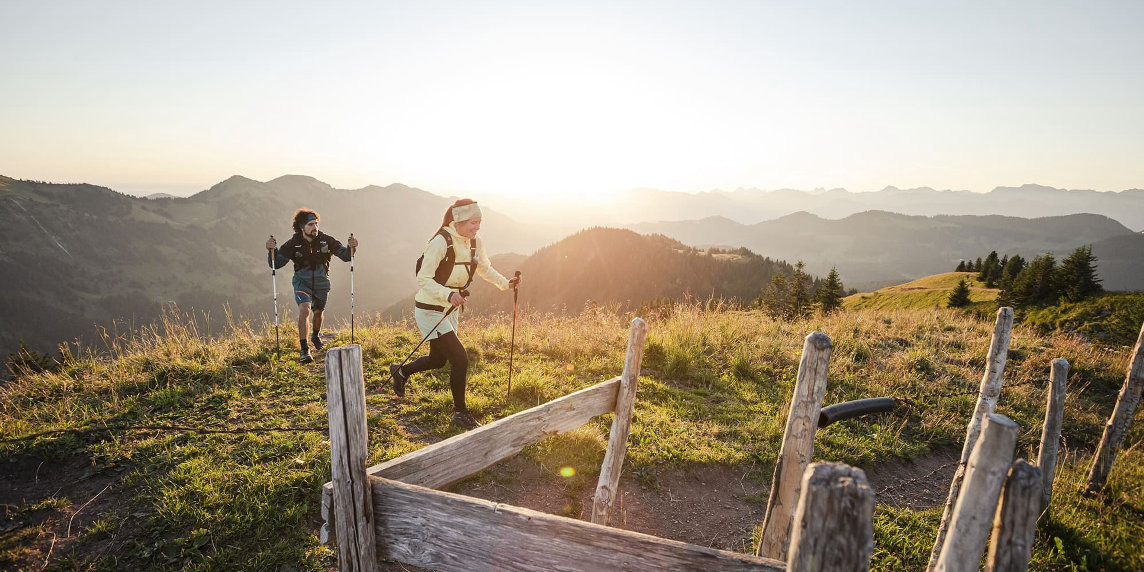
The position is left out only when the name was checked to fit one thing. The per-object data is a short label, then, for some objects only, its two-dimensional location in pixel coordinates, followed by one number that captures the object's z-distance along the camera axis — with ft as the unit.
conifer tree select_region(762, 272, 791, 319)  144.77
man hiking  26.48
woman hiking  18.30
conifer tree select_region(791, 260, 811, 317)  135.44
